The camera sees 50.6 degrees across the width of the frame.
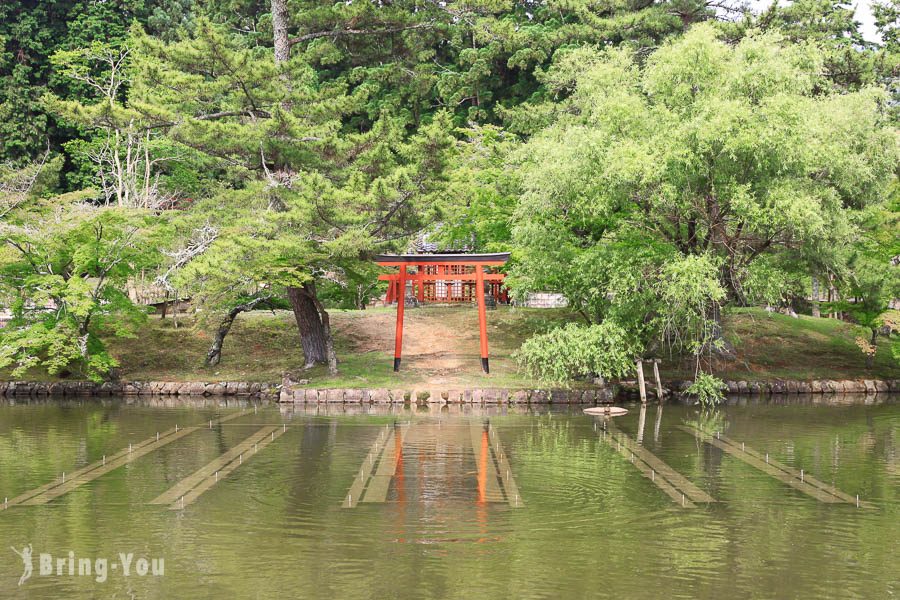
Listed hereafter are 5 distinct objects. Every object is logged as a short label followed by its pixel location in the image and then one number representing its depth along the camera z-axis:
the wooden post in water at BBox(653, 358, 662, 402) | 24.34
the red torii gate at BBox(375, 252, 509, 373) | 26.56
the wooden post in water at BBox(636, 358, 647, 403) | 23.88
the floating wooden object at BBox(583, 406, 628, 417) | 21.72
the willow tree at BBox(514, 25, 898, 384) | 21.66
